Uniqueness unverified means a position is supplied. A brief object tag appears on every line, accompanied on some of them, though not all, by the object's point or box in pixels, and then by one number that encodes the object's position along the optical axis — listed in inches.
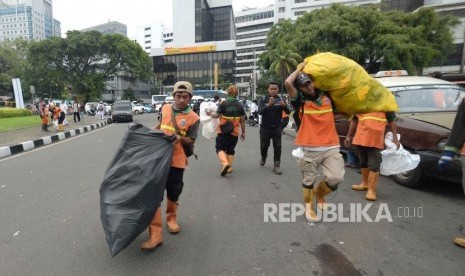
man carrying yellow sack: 137.9
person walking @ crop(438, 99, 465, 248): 121.5
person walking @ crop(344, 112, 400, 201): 175.6
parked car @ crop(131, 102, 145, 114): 1562.5
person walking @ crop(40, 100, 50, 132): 570.3
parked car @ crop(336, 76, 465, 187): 178.1
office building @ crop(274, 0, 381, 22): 2289.6
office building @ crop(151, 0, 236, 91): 3011.8
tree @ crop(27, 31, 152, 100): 1624.0
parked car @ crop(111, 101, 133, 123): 933.2
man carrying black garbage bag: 131.7
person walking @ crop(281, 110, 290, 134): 293.0
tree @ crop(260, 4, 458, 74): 732.0
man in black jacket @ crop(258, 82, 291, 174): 233.5
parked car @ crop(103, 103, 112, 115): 1269.2
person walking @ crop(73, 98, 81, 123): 847.4
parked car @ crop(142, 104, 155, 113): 1677.7
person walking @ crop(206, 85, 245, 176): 239.1
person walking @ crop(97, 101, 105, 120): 973.5
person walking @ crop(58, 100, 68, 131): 607.2
